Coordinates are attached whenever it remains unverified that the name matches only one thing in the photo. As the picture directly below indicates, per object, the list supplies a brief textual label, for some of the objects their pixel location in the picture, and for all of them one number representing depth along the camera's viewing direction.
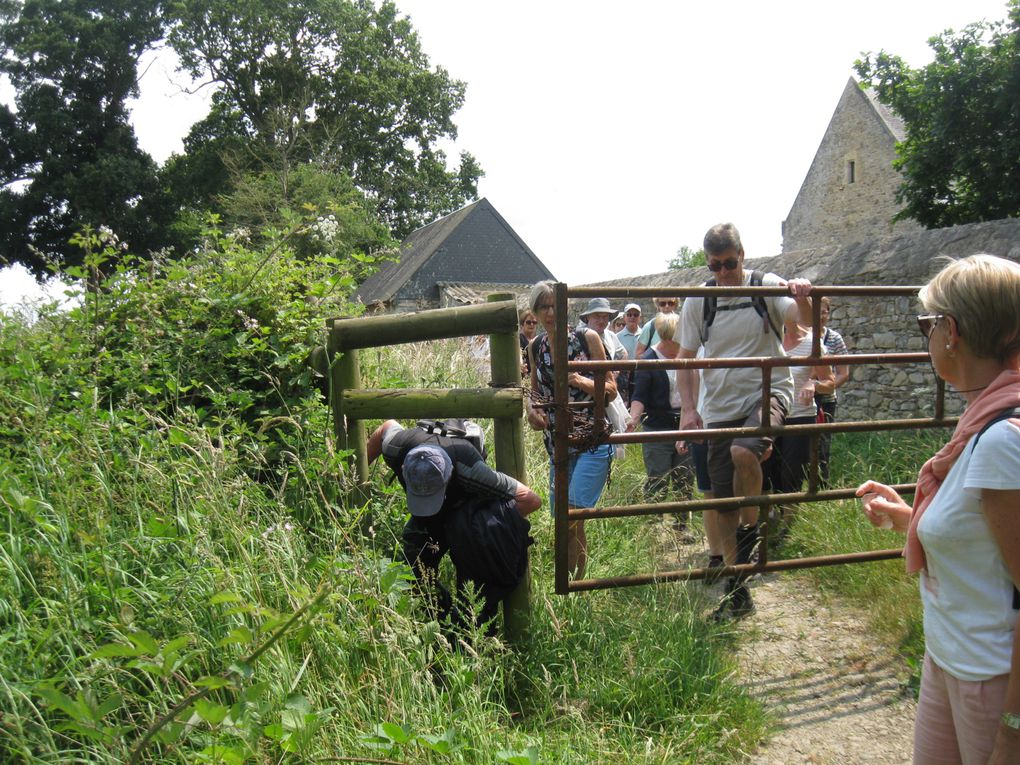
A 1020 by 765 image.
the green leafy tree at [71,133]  30.61
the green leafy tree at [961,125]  11.46
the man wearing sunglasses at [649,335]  6.57
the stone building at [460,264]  29.08
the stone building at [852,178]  26.92
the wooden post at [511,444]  3.26
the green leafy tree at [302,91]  31.62
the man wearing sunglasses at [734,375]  3.77
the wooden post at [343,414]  3.65
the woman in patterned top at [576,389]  4.10
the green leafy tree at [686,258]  56.26
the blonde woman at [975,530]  1.57
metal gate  3.12
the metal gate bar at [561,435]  3.09
